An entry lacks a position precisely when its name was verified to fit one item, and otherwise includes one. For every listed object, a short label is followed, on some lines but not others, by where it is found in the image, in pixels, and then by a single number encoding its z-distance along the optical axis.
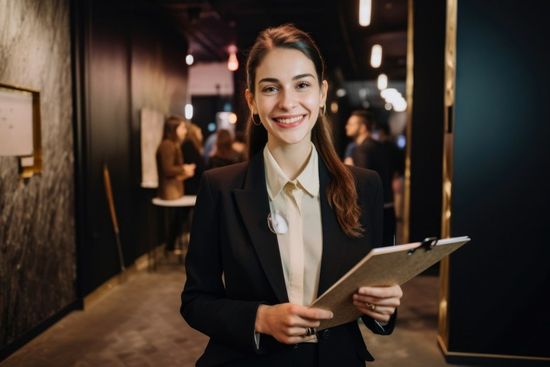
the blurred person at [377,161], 5.29
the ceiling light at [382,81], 11.29
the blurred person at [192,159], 7.38
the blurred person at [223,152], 6.79
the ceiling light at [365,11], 4.64
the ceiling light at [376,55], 7.08
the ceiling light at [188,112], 9.17
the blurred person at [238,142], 8.51
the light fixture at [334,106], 15.56
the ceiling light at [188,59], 8.42
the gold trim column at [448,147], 3.76
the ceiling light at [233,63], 8.63
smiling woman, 1.32
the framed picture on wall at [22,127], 3.73
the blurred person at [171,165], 6.31
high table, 6.21
